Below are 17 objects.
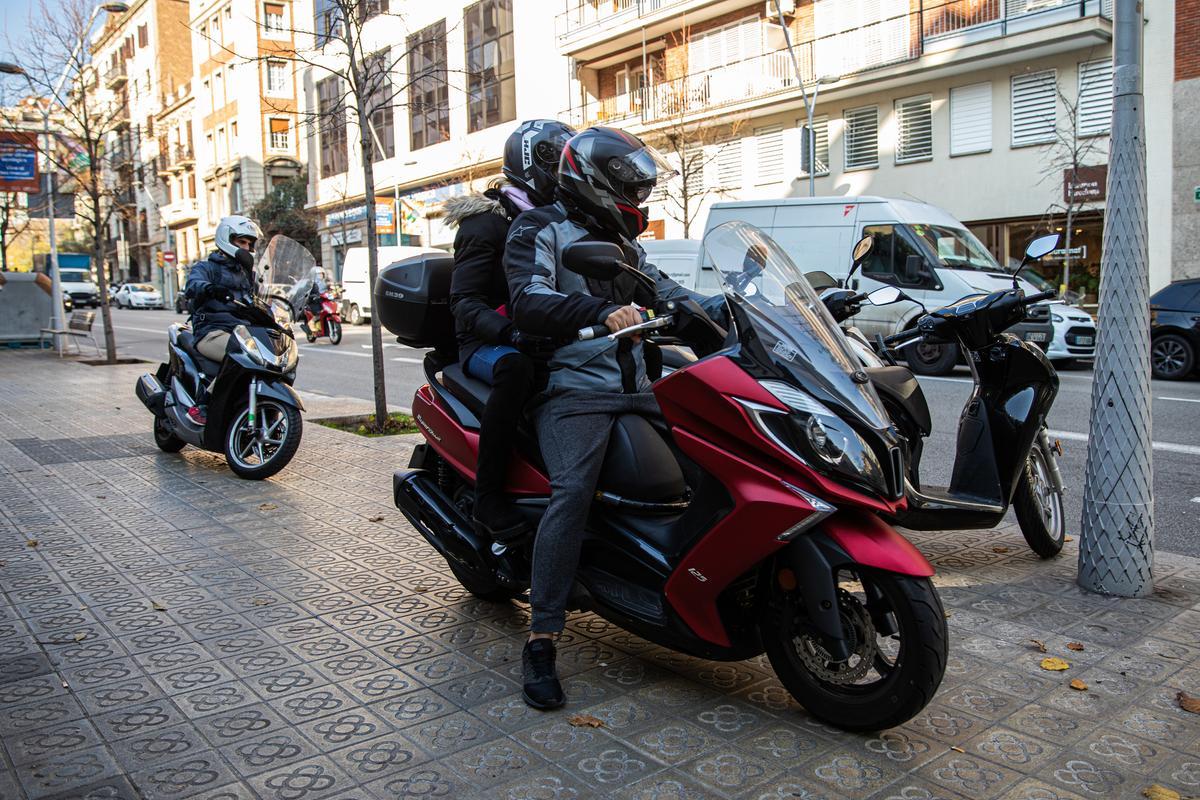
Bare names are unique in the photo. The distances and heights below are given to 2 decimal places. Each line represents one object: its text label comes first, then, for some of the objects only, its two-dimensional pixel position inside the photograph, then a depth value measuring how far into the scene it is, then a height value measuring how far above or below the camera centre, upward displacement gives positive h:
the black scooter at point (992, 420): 4.67 -0.60
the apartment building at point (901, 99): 22.03 +4.94
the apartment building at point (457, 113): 36.28 +7.43
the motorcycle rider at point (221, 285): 7.70 +0.21
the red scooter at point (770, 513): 2.92 -0.66
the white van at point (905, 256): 14.74 +0.55
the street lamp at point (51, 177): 18.75 +3.13
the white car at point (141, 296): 55.38 +1.07
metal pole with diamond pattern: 4.41 -0.38
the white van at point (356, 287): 33.25 +0.74
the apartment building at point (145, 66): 65.69 +16.00
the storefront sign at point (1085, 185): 20.94 +2.09
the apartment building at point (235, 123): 55.81 +11.04
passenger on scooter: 3.65 +0.00
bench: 19.59 -0.13
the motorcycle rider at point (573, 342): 3.33 -0.13
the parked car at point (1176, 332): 14.00 -0.64
